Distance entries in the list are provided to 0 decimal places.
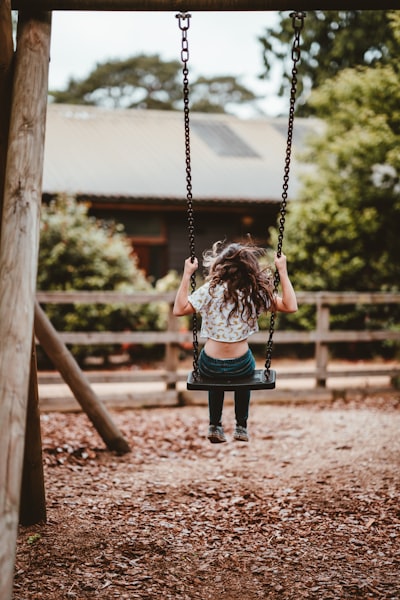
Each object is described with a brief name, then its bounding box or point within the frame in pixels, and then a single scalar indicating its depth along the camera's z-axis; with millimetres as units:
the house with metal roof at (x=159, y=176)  15883
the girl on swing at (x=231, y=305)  4301
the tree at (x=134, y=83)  32250
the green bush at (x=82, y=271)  10961
